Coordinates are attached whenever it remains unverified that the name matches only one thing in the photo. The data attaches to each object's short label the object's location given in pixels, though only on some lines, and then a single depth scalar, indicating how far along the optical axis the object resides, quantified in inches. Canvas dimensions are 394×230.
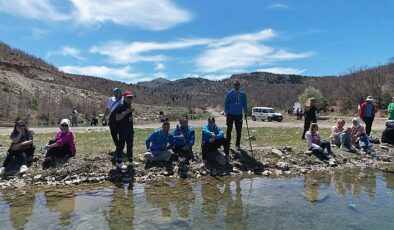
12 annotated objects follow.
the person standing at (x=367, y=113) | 734.5
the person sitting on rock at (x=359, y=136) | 636.7
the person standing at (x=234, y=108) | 551.8
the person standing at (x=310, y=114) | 691.4
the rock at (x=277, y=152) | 566.6
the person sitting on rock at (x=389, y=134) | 693.9
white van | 2213.8
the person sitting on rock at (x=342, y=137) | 629.2
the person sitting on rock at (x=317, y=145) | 571.2
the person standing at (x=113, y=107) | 483.2
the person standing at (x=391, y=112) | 733.9
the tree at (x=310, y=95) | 2689.7
